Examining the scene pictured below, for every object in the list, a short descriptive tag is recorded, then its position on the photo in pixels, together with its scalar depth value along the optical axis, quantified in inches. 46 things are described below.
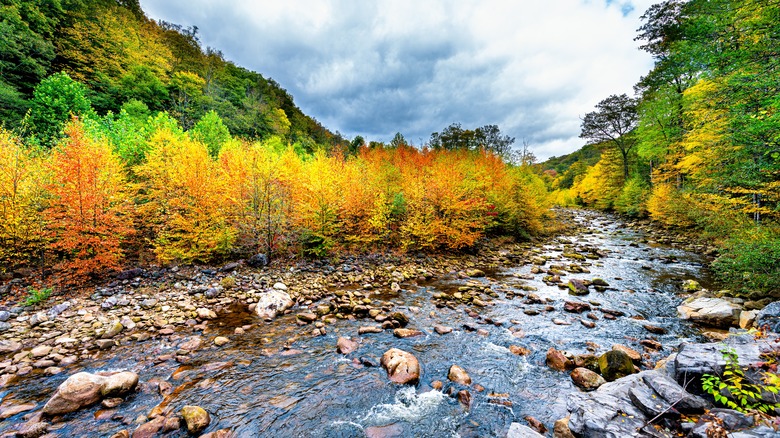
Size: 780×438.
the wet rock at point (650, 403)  151.9
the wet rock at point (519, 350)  277.7
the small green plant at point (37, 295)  339.6
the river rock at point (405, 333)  316.3
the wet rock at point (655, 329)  303.0
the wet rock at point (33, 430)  172.9
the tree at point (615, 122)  1379.2
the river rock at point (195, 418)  181.5
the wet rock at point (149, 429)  176.7
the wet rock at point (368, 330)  323.6
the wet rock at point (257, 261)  545.3
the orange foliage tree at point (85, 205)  386.6
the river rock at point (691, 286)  415.2
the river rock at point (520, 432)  168.1
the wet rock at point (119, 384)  206.1
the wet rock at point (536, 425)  181.6
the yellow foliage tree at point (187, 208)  502.0
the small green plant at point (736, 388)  134.3
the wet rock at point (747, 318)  282.5
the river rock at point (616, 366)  223.8
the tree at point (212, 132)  972.0
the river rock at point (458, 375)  235.6
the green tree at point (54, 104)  773.9
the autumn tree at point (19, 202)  375.6
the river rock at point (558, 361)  248.2
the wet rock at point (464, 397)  211.3
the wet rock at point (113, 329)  296.7
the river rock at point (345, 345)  284.8
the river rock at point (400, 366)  238.0
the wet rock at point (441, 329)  322.7
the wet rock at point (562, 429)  170.6
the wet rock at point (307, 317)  354.0
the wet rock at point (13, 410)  189.2
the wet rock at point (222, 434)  178.7
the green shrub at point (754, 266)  314.2
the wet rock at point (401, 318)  345.1
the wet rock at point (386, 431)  185.3
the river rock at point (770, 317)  235.6
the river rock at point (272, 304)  369.4
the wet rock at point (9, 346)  260.8
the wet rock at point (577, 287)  440.2
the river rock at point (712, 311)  306.3
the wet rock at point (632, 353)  245.8
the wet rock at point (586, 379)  218.7
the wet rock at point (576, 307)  374.0
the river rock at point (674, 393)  151.4
